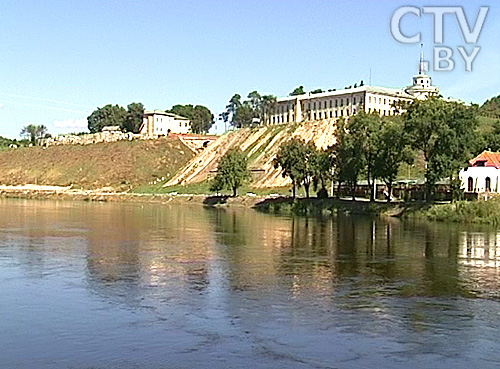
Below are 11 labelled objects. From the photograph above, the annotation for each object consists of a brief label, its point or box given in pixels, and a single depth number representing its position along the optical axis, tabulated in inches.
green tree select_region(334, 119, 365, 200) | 3348.9
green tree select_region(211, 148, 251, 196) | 4323.3
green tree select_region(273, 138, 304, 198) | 3806.6
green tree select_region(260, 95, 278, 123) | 7603.8
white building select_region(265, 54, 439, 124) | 6501.0
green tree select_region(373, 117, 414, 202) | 2997.0
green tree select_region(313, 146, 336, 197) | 3634.4
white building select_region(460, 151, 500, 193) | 3280.0
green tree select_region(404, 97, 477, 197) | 2819.9
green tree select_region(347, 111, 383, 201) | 3245.6
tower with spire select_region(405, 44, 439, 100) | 7280.0
